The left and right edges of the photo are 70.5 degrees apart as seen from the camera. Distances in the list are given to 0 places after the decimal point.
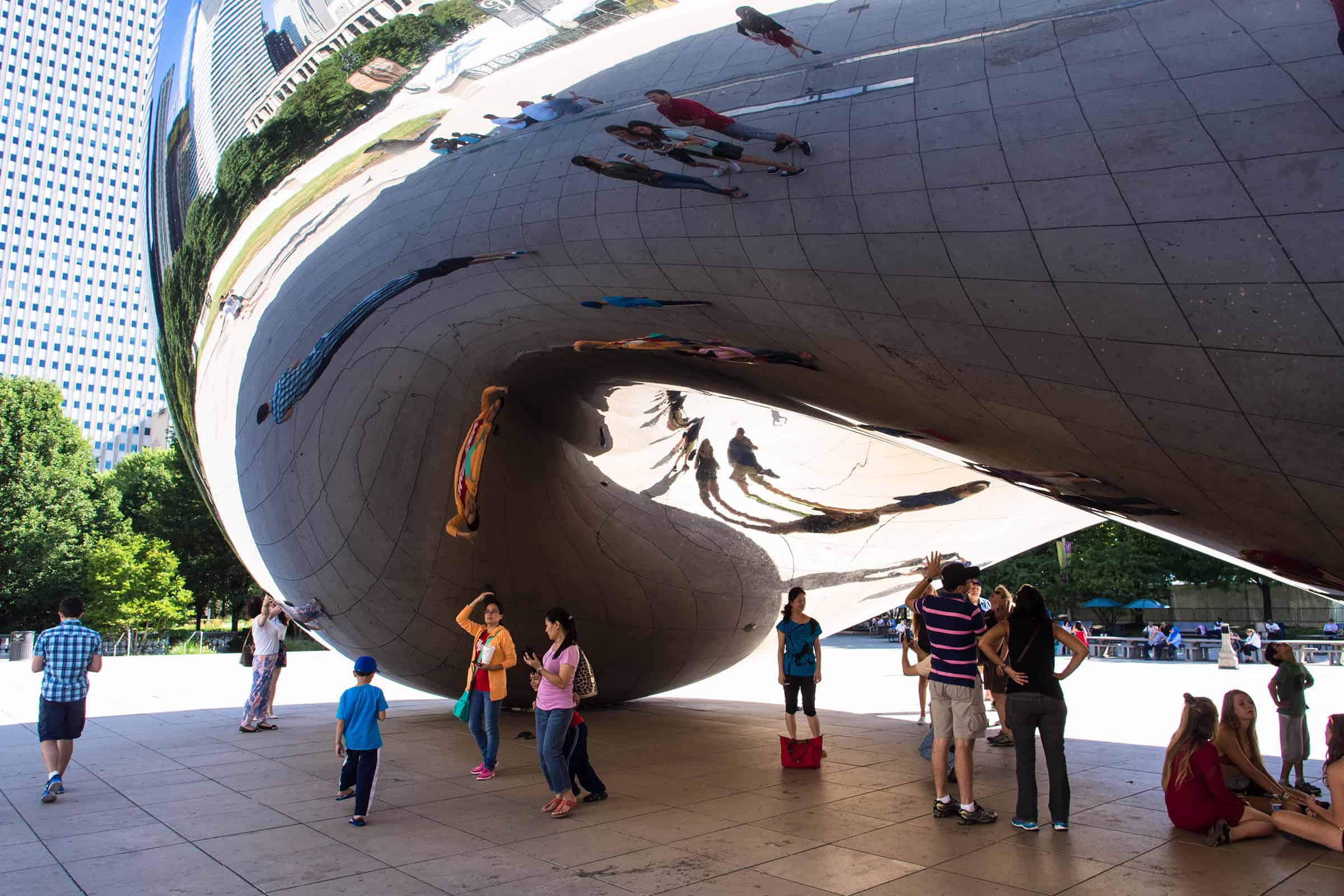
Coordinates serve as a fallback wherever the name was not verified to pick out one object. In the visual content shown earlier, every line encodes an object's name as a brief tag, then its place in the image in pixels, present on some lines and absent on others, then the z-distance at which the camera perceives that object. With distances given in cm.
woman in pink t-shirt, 515
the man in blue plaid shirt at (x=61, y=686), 568
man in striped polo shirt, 482
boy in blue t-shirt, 499
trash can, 1991
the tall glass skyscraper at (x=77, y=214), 10719
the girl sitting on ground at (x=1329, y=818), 438
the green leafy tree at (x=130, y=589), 3123
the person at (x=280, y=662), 894
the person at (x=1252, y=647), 2069
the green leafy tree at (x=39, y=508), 3200
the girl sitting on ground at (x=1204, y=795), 463
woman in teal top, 672
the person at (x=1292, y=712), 599
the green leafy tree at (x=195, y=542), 3703
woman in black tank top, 473
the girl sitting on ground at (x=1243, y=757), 523
